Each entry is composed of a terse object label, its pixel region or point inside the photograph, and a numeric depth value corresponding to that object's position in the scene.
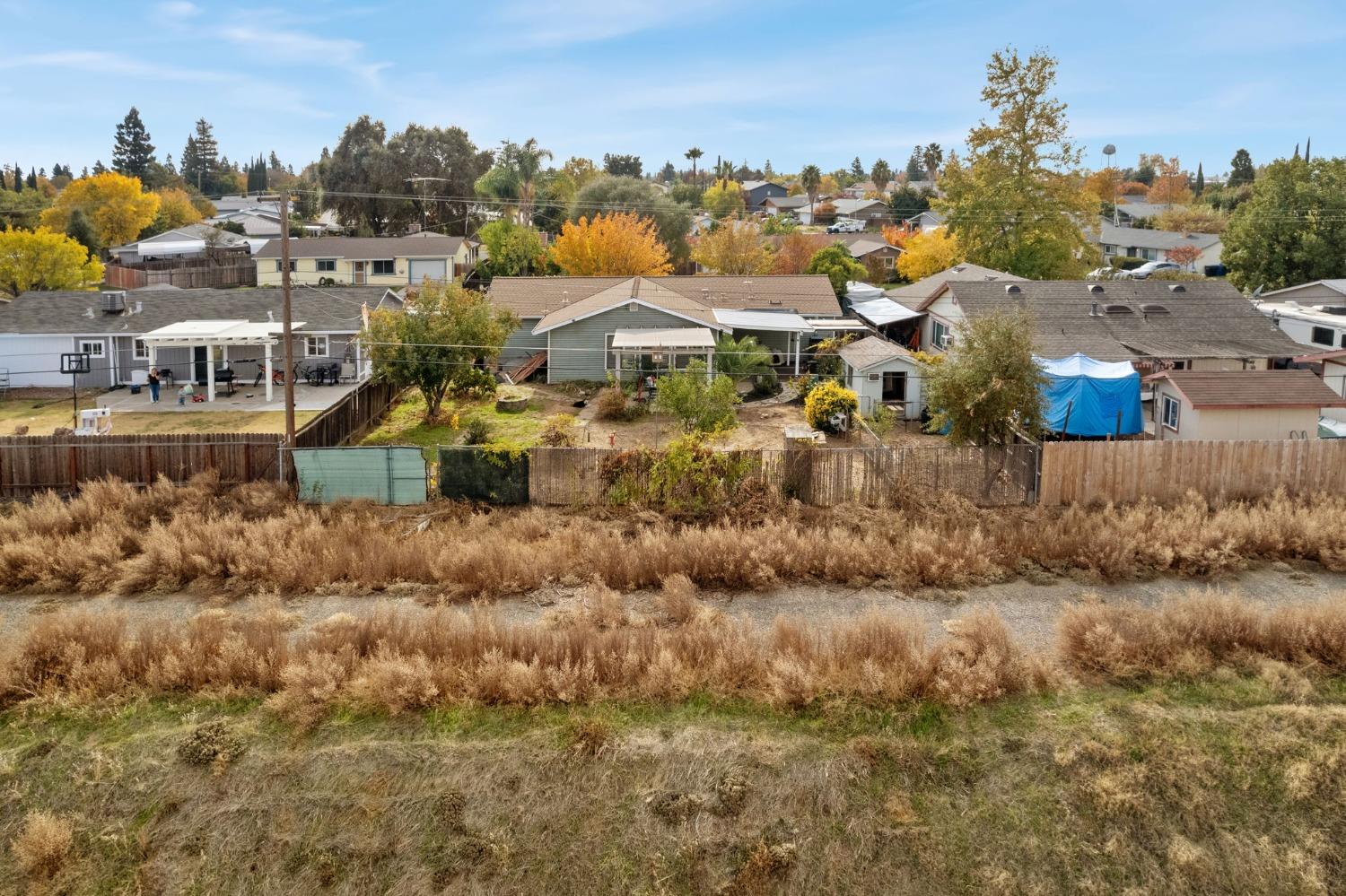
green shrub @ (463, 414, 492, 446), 25.64
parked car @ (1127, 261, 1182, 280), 63.25
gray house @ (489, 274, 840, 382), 34.66
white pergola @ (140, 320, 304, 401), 32.22
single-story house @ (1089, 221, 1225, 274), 70.62
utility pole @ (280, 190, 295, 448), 22.29
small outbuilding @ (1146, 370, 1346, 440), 23.50
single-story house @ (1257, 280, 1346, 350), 35.59
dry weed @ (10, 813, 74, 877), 11.48
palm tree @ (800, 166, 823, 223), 117.38
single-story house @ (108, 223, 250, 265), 64.19
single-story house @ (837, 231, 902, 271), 69.19
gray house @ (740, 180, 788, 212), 135.99
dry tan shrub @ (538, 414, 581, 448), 24.31
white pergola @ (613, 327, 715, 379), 31.95
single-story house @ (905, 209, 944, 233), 91.88
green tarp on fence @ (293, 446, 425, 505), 21.98
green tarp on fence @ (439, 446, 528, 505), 21.89
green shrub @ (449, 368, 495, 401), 29.94
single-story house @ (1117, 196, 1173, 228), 96.00
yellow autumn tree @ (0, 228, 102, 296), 46.00
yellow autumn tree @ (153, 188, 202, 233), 83.50
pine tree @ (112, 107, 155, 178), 121.44
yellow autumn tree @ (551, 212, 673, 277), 49.81
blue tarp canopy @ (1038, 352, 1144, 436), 25.34
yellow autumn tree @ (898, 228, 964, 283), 56.69
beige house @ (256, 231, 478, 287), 56.53
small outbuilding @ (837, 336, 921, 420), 29.69
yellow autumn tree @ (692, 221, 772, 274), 53.50
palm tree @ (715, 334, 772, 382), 32.38
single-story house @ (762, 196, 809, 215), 122.06
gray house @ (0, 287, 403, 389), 34.25
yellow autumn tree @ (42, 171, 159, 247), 71.75
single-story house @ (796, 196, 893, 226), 106.12
